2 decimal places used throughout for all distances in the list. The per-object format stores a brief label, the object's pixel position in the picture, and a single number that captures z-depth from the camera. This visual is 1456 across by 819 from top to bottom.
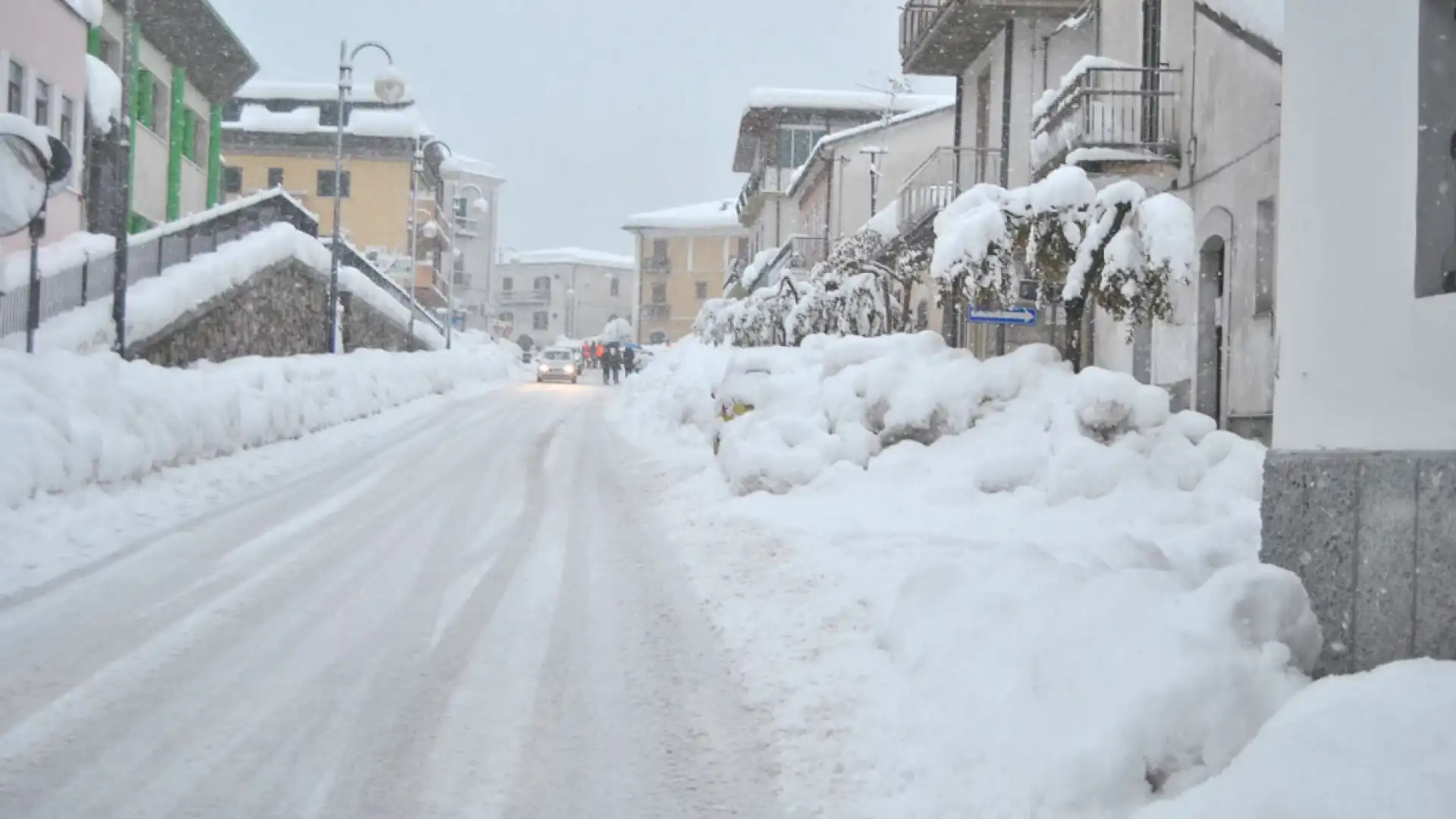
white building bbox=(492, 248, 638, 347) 126.56
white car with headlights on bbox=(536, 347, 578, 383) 51.53
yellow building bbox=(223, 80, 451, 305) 63.91
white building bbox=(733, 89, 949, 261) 60.91
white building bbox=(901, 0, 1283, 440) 15.45
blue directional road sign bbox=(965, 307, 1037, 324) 16.78
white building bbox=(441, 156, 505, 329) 96.12
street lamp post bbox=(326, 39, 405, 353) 30.16
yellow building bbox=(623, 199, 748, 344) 97.06
